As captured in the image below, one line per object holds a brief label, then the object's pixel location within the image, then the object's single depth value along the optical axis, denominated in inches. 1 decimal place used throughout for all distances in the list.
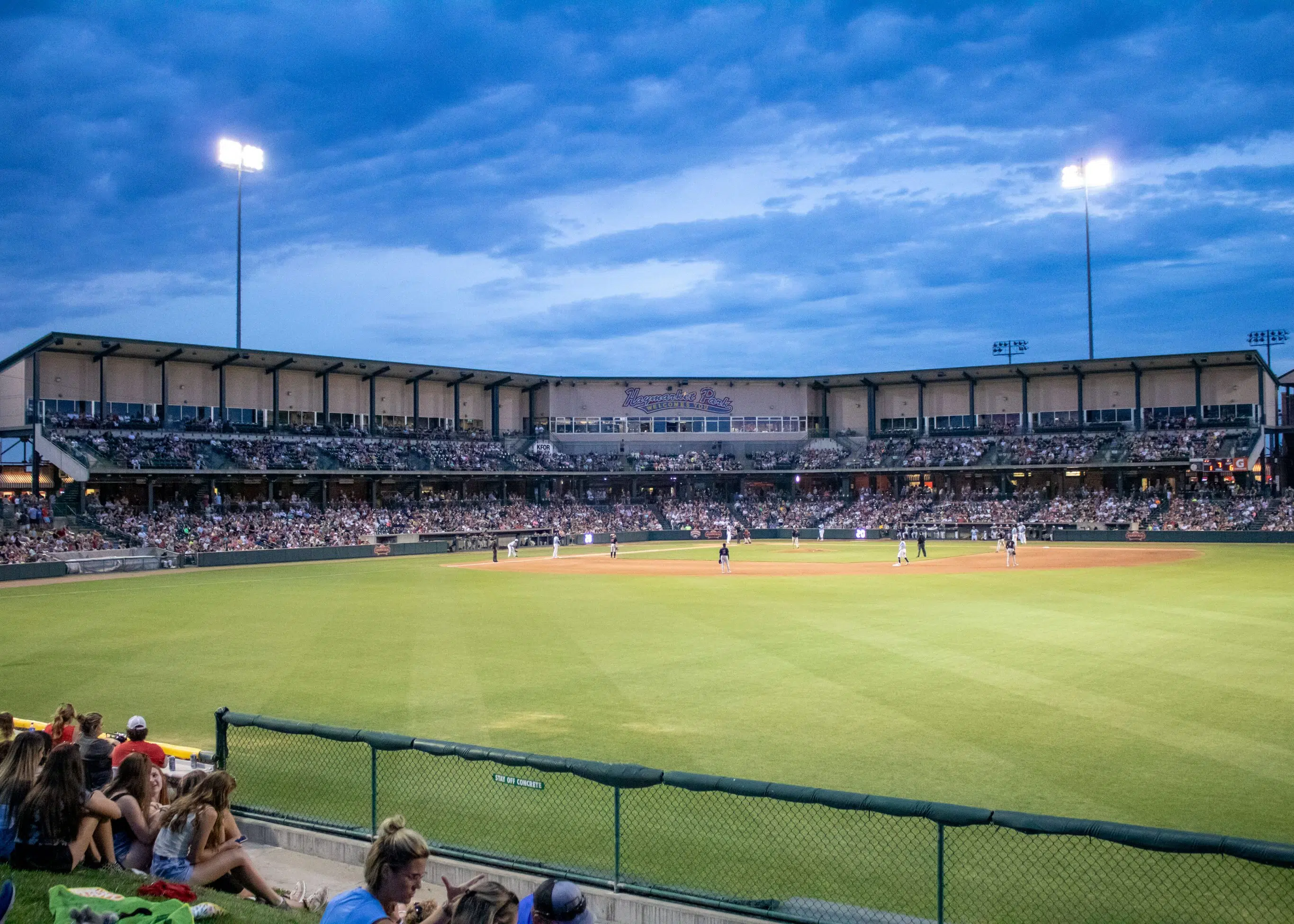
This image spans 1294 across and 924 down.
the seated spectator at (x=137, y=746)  396.8
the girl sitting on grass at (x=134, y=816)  306.3
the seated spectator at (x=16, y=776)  287.7
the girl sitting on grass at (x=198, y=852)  290.5
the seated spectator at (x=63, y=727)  406.6
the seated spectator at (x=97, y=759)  358.6
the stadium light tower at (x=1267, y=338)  3284.9
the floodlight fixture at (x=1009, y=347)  3497.3
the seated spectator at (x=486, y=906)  191.3
